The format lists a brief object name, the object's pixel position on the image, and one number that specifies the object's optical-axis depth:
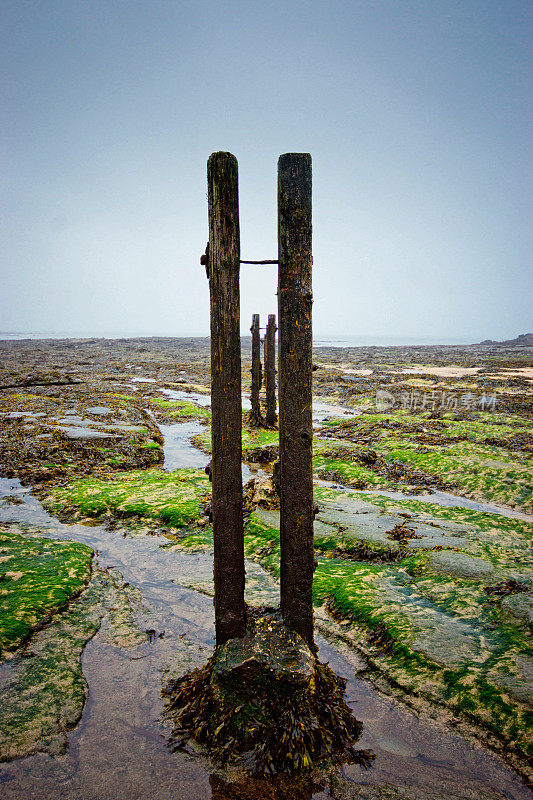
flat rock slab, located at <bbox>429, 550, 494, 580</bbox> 5.76
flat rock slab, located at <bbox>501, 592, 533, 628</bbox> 4.67
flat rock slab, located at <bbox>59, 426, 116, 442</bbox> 13.30
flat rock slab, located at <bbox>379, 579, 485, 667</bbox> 4.23
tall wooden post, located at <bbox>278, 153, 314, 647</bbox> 3.33
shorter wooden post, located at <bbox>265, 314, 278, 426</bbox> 15.74
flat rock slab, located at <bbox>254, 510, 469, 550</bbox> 6.91
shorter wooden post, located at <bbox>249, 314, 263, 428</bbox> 16.62
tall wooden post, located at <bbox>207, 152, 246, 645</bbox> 3.31
